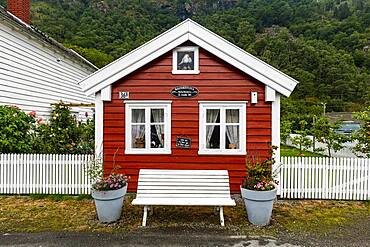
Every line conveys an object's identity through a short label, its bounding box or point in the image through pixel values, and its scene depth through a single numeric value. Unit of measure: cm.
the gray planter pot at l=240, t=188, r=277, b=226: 564
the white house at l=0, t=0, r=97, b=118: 1009
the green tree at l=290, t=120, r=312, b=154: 1359
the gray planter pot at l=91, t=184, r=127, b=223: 572
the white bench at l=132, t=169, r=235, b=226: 566
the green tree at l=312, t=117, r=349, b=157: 1154
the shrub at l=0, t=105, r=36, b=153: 790
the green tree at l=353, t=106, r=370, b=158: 880
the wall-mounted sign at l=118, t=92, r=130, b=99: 754
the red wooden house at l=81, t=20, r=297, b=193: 745
